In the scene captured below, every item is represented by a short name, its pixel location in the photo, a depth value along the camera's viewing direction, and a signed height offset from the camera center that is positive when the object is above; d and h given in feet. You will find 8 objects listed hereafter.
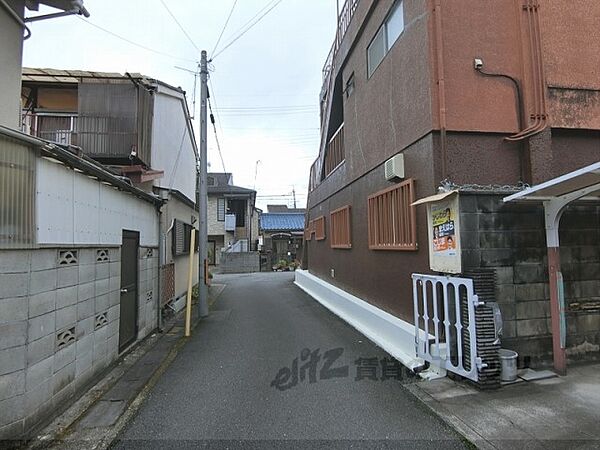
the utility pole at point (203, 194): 29.58 +4.48
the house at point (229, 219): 92.63 +7.54
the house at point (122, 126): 30.30 +10.72
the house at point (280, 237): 89.04 +2.85
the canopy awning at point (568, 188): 11.49 +1.92
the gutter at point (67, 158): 10.33 +3.12
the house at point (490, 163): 15.24 +3.67
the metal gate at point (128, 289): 18.49 -1.90
